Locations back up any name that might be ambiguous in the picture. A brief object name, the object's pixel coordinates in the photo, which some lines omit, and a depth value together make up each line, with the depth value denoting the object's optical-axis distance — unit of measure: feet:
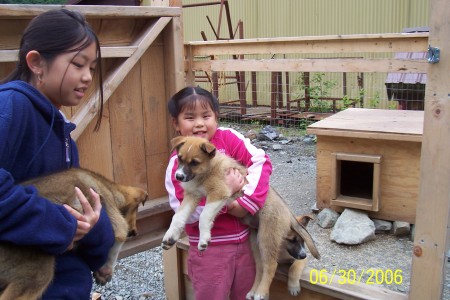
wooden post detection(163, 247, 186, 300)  12.32
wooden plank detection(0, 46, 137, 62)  10.39
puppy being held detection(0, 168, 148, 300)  5.38
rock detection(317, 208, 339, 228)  18.95
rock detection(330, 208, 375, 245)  17.20
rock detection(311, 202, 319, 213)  20.31
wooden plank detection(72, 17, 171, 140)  10.34
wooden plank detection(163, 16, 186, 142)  11.66
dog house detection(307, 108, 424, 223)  17.54
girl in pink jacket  8.72
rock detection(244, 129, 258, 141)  32.30
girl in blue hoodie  5.03
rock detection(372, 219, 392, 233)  18.22
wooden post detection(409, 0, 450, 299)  7.09
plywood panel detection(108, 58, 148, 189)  11.23
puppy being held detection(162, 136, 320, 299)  8.25
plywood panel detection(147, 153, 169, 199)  12.10
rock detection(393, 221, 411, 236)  17.75
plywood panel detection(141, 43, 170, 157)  11.69
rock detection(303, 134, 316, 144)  33.44
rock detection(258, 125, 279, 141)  34.68
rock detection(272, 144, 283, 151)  32.01
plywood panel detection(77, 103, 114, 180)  10.81
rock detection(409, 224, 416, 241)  17.65
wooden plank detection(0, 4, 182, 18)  8.55
